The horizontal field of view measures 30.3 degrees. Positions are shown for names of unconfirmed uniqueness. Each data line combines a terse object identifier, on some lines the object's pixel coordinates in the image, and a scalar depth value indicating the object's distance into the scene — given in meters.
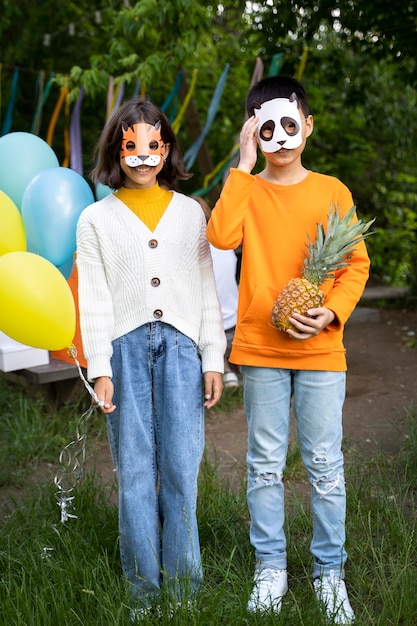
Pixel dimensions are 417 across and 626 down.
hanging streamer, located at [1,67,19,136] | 6.84
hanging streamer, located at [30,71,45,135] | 6.58
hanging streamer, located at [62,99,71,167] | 7.08
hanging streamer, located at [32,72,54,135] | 6.81
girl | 2.31
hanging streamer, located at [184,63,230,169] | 6.18
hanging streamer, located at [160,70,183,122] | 6.54
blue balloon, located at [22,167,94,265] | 2.64
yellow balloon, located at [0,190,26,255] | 2.48
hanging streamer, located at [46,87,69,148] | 6.39
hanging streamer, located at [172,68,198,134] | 6.44
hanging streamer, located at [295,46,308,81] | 5.93
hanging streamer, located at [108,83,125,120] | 6.19
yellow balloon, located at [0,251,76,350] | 2.20
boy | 2.35
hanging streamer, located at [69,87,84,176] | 5.98
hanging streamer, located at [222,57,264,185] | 5.85
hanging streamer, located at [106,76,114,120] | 6.04
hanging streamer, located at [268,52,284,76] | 5.81
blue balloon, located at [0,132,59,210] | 2.99
